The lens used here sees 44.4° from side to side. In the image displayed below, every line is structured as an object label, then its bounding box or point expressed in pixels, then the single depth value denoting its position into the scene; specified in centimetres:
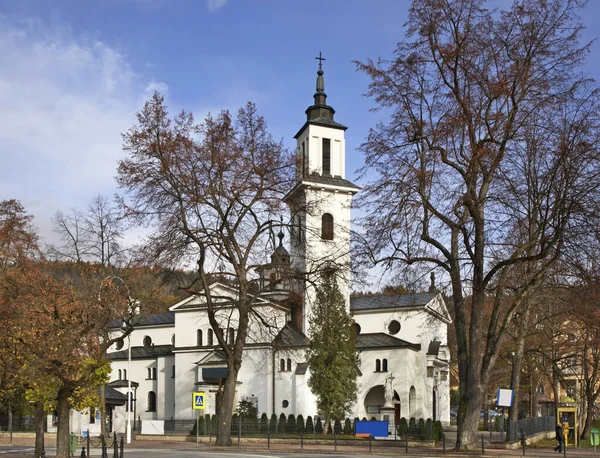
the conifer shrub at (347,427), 4571
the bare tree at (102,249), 4354
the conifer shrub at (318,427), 4678
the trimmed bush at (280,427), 4519
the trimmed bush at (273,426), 4548
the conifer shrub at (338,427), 4584
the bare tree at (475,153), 2717
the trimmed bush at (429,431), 3884
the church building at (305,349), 5494
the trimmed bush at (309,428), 4638
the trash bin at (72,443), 2694
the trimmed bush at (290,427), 4547
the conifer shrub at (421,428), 3969
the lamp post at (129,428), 4330
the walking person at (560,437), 3228
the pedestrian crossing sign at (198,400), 3662
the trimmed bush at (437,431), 3996
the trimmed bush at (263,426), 4466
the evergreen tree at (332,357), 4841
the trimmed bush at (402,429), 4076
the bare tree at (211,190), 3234
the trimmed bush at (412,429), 4069
